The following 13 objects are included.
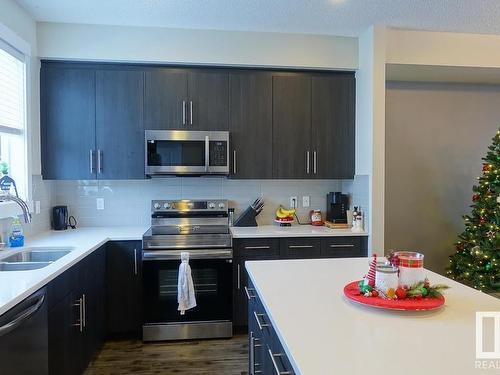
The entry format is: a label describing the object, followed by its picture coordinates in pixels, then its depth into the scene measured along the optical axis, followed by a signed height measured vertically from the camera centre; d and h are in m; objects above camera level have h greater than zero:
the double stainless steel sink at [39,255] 2.45 -0.50
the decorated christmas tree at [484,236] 3.26 -0.53
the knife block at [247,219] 3.58 -0.39
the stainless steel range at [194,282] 2.99 -0.87
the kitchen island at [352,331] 0.95 -0.47
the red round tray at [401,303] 1.28 -0.44
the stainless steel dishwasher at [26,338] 1.46 -0.68
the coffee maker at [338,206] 3.65 -0.28
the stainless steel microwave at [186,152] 3.24 +0.24
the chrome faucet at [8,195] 2.23 -0.09
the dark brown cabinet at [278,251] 3.17 -0.62
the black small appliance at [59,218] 3.32 -0.34
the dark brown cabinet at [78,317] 1.99 -0.85
